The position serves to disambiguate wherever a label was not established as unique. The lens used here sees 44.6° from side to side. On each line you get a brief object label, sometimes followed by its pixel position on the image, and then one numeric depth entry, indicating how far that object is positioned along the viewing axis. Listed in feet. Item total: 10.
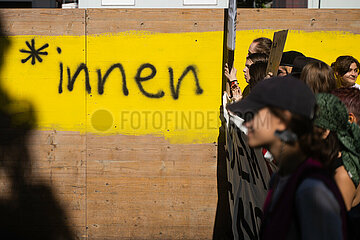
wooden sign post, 11.98
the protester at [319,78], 10.18
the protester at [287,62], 13.25
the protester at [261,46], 14.97
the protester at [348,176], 5.74
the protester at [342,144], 7.44
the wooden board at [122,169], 16.12
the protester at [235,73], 14.69
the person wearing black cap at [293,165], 5.11
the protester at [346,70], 14.71
